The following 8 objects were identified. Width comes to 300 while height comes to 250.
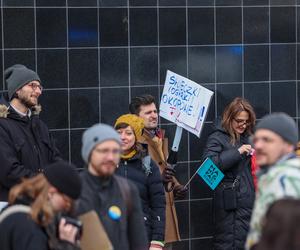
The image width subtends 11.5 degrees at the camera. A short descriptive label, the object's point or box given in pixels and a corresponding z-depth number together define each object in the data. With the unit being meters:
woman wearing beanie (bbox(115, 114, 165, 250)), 12.32
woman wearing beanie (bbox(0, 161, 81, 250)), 8.60
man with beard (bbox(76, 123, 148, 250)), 9.62
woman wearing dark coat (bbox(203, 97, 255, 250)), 14.40
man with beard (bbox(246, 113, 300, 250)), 8.56
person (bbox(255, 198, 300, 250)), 6.67
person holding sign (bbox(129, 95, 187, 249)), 13.87
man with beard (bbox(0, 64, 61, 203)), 12.22
